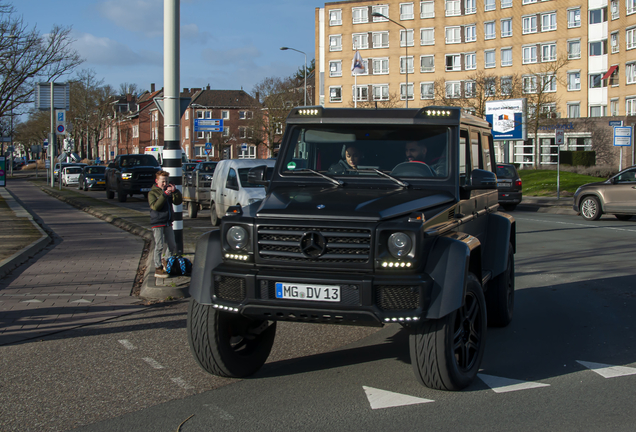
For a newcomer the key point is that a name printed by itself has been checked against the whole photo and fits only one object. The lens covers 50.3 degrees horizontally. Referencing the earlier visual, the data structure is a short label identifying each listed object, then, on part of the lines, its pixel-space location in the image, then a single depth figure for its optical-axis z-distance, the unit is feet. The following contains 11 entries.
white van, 54.03
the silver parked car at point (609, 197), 64.28
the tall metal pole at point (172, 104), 30.78
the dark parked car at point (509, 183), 79.92
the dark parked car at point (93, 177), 142.72
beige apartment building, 190.49
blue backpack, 29.07
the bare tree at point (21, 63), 65.29
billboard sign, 132.36
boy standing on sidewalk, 31.09
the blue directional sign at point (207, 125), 153.17
